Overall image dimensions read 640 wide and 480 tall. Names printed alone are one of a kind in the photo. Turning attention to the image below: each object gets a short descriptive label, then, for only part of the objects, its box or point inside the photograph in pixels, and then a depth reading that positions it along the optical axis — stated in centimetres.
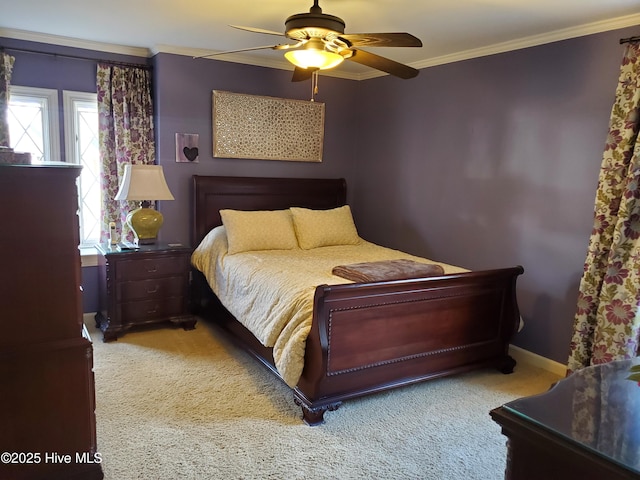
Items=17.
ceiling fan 236
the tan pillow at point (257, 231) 391
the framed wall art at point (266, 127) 435
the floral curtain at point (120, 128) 407
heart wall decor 423
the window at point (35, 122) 381
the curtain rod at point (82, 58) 374
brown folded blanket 303
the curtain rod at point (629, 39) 285
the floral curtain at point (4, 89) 364
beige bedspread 271
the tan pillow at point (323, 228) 422
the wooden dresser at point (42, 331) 183
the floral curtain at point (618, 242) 282
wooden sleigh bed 261
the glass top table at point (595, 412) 92
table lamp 381
